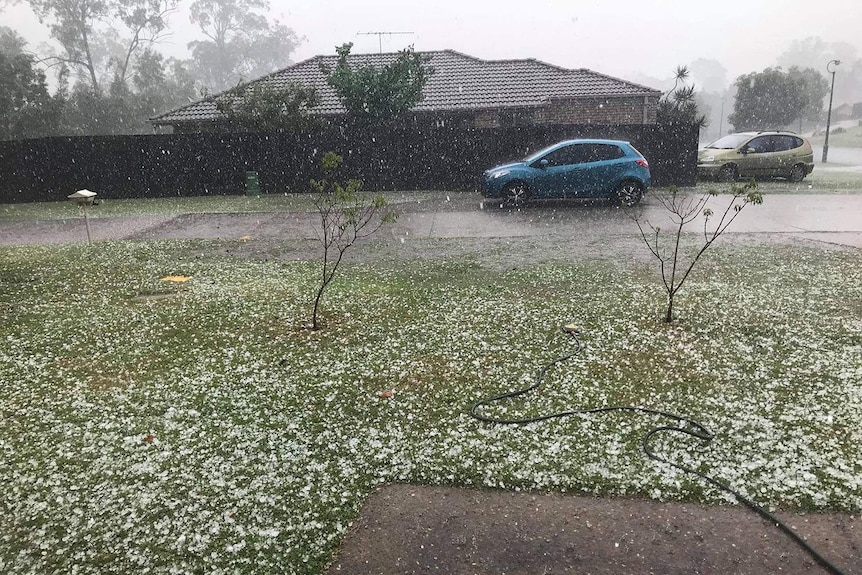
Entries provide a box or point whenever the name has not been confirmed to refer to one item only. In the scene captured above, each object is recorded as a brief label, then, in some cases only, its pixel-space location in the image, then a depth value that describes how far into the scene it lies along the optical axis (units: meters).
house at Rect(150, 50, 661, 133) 18.62
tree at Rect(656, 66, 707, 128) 21.06
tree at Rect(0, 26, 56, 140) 25.08
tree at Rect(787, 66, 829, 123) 62.11
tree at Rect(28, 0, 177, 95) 44.38
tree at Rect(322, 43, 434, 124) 15.61
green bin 15.53
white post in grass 8.35
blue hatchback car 11.88
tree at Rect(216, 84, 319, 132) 15.81
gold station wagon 15.65
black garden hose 2.39
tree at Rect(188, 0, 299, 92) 65.38
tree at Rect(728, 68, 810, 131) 40.81
